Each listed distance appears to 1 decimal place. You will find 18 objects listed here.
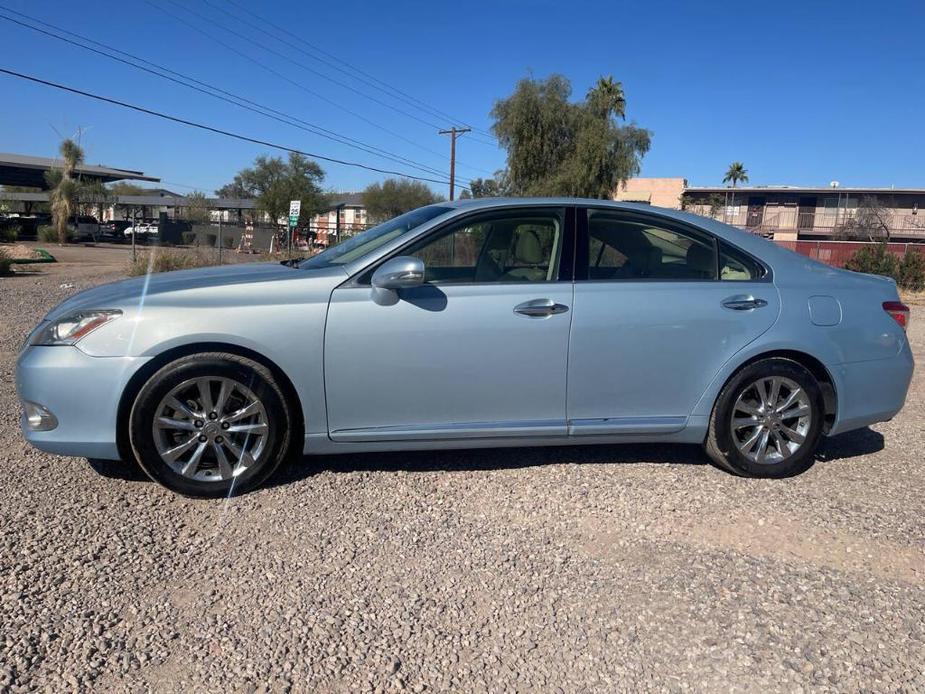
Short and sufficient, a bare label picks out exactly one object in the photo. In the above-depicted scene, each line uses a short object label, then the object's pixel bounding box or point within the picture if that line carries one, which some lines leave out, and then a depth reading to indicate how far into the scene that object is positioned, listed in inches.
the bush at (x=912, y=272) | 859.4
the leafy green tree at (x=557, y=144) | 1418.6
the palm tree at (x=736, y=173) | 2970.0
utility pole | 1599.3
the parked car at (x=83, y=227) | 1646.2
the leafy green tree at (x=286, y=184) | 2234.3
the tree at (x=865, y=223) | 1670.8
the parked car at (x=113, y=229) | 1772.9
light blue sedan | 140.5
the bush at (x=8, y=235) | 1274.6
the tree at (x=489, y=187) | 1494.8
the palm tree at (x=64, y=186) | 1494.8
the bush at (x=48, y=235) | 1501.0
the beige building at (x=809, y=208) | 1999.3
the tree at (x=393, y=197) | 2699.3
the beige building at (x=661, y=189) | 2395.4
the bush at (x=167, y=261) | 681.0
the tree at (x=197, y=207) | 2425.0
